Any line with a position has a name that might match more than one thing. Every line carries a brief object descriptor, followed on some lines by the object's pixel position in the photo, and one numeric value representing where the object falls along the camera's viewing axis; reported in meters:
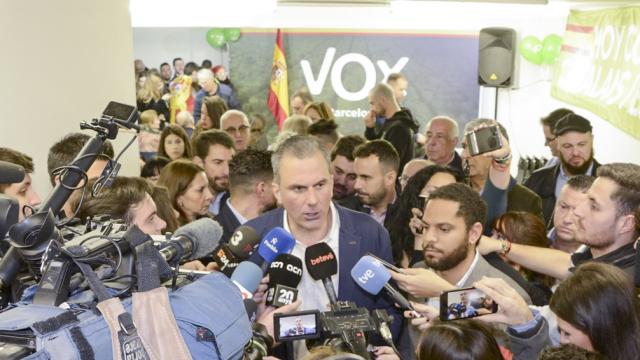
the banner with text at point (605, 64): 6.62
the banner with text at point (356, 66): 10.80
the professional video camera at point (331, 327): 1.79
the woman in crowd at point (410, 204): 3.30
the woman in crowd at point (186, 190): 3.55
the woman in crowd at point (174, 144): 5.34
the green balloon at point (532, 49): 10.12
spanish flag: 10.65
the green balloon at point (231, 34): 10.56
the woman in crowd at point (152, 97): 9.77
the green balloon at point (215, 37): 10.52
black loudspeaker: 9.98
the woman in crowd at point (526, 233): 2.99
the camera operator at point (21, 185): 2.71
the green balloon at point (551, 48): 9.85
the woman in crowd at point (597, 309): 1.78
